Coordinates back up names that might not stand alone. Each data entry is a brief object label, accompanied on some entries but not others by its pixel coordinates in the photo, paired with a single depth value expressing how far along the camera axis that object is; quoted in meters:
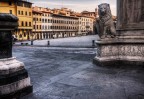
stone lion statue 5.12
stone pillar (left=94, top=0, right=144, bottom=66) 5.01
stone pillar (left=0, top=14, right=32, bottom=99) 2.51
